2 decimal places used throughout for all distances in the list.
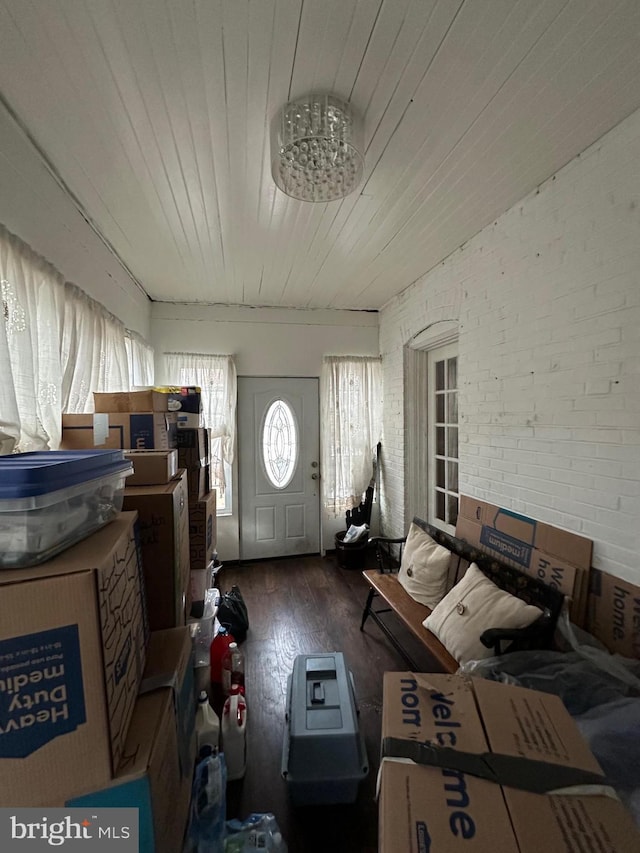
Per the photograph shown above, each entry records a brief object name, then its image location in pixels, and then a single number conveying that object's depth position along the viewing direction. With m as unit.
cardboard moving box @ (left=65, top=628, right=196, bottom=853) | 0.72
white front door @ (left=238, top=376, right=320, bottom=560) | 3.76
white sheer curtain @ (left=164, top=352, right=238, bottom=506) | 3.51
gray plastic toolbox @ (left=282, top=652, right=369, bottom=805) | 1.36
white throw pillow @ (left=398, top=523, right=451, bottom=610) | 2.19
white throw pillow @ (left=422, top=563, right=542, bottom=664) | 1.61
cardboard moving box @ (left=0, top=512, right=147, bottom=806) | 0.62
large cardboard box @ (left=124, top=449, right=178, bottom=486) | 1.32
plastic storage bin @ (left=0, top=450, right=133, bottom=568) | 0.69
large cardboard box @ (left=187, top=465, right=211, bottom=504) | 1.84
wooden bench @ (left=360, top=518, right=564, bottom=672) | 1.56
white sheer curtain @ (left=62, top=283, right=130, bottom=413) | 1.75
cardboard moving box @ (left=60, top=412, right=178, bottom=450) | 1.57
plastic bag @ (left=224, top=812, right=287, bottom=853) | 1.16
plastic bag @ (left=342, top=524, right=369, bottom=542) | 3.58
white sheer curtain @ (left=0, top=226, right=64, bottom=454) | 1.23
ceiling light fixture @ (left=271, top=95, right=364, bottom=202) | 1.27
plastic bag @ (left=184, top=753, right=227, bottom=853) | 1.15
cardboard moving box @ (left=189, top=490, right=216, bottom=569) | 1.81
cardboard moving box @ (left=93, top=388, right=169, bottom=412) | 1.70
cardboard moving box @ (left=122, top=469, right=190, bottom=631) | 1.20
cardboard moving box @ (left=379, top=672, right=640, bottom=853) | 0.62
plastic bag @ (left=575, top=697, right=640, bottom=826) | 0.94
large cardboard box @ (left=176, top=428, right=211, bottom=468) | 1.86
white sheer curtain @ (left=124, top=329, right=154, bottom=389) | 2.73
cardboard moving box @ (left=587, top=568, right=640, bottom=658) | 1.41
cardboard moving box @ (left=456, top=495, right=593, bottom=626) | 1.59
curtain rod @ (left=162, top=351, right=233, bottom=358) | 3.55
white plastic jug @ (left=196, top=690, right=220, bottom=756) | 1.39
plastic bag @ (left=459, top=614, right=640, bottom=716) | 1.25
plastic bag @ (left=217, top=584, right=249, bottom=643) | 2.46
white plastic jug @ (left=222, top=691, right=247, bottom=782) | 1.49
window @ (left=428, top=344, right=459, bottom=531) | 2.90
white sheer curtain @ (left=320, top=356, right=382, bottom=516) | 3.82
